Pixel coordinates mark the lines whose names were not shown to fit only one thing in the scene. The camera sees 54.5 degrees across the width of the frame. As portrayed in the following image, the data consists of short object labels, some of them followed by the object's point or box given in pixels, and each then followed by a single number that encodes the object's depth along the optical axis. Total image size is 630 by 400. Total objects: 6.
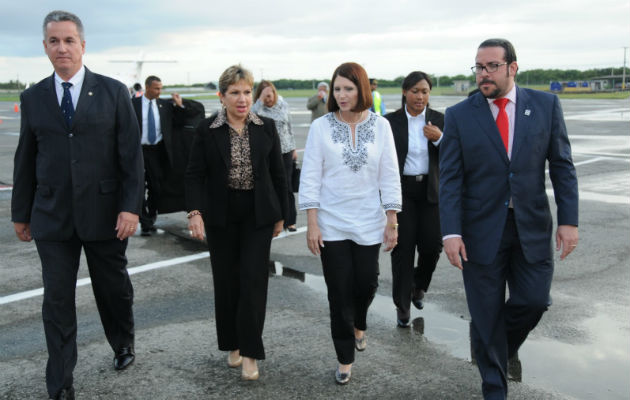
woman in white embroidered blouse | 3.97
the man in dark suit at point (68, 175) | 3.74
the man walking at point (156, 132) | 7.91
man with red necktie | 3.41
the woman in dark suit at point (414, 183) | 4.90
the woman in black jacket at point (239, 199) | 3.98
